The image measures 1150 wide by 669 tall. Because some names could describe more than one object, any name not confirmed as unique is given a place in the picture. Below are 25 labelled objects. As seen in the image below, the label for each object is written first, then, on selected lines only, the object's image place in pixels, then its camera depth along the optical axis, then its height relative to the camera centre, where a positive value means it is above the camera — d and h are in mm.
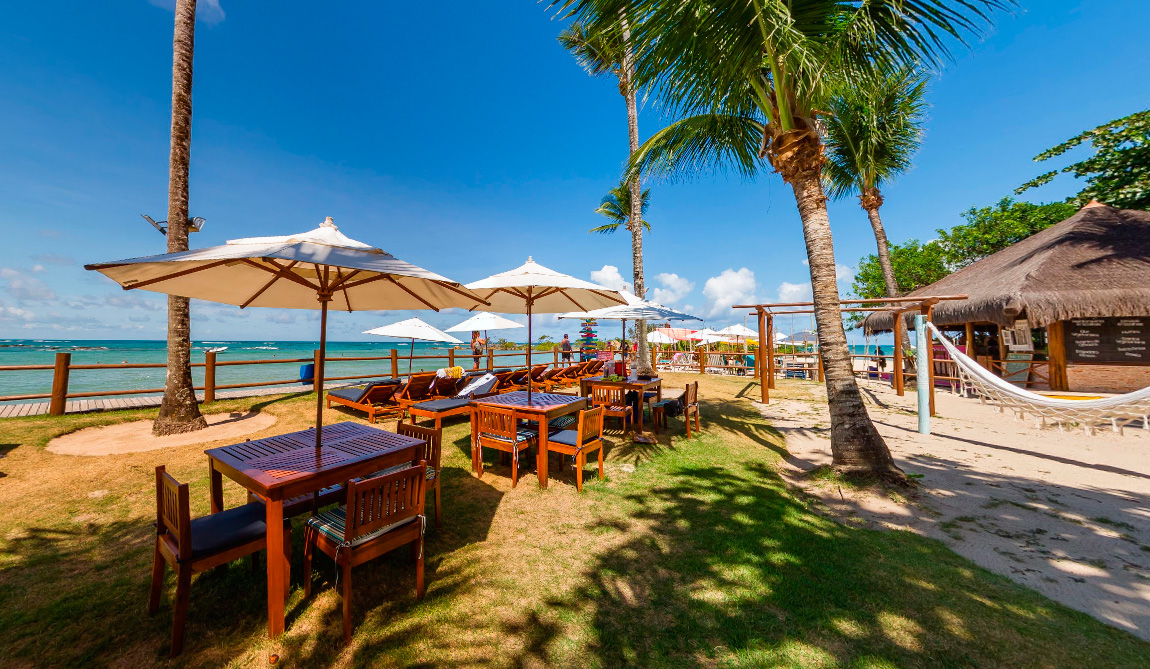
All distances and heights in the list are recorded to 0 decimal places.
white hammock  5055 -884
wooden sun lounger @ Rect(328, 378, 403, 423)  7514 -1030
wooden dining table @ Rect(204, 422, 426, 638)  2217 -777
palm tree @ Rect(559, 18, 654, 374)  12031 +7023
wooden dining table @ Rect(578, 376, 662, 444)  6389 -758
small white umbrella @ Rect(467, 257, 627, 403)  5012 +780
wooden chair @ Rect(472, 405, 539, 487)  4441 -1082
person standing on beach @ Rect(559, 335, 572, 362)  15094 -160
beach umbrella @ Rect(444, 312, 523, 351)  12430 +718
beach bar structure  8609 +867
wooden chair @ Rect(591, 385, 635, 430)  6266 -938
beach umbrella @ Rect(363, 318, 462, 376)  10562 +424
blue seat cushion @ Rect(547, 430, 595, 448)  4422 -1083
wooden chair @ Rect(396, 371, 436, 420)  7645 -891
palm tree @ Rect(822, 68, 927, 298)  12328 +6440
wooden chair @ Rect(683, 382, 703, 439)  6472 -1009
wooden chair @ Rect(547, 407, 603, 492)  4285 -1093
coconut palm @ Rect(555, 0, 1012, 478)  3803 +3018
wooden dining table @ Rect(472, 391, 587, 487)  4422 -770
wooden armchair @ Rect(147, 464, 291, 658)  2039 -1092
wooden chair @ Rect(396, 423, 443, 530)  3342 -906
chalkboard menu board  9477 -35
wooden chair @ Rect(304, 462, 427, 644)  2193 -1111
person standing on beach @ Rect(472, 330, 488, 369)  14336 +71
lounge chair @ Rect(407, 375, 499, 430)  5945 -1007
